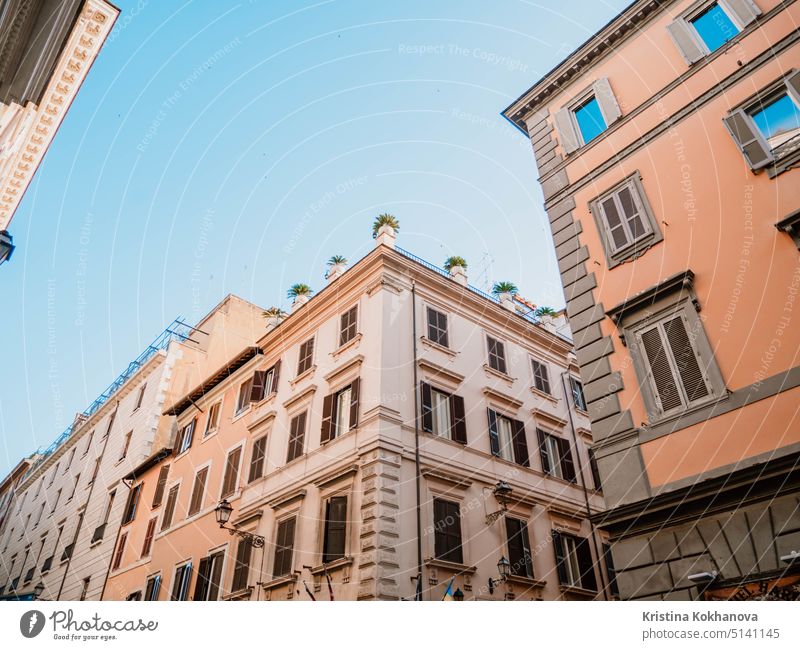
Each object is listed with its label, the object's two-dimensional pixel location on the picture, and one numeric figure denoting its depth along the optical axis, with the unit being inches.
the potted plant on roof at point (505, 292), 867.4
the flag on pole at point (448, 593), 489.1
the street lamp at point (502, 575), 574.9
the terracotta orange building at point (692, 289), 277.1
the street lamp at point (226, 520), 620.7
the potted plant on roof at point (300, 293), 851.4
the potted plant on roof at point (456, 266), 809.5
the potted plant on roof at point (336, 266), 784.3
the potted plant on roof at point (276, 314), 897.5
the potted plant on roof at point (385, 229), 738.2
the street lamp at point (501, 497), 580.7
